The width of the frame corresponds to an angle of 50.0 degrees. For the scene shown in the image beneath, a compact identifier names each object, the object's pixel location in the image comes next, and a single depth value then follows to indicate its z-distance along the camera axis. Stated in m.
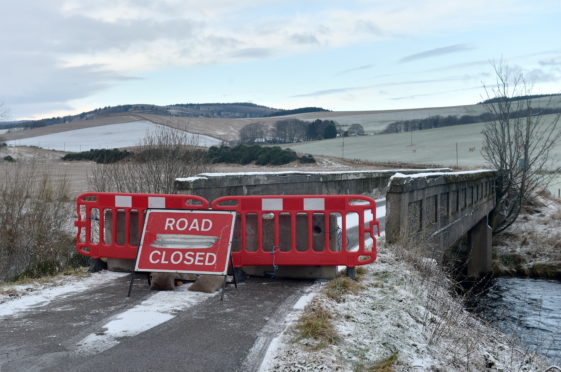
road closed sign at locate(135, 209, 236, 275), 7.65
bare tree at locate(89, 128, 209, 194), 17.22
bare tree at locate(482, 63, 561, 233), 29.62
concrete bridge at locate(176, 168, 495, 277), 11.19
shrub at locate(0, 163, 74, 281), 11.62
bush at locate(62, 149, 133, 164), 19.09
